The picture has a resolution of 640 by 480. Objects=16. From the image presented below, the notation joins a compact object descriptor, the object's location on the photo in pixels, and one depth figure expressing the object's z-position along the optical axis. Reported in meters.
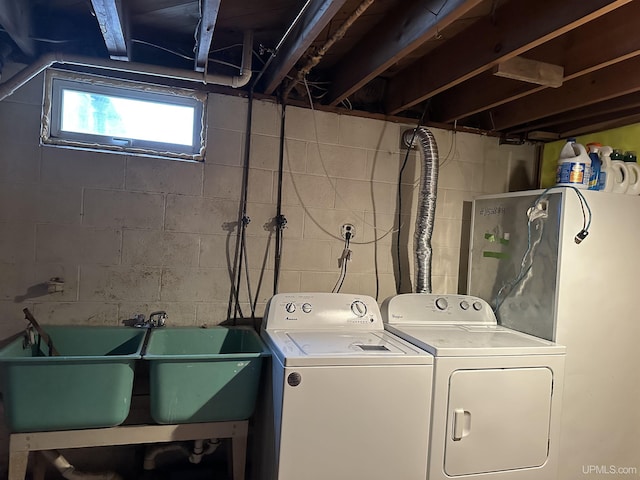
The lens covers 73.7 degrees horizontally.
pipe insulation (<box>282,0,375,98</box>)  1.44
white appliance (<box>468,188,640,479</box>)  1.97
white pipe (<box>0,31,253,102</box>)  1.83
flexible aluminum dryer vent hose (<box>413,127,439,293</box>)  2.36
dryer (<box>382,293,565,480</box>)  1.70
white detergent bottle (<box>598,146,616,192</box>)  2.10
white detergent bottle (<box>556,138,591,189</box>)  2.05
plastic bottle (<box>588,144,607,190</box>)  2.10
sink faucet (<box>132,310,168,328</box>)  2.09
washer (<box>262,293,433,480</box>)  1.57
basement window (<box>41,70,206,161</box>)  2.04
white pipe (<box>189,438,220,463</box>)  1.94
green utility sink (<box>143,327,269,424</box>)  1.70
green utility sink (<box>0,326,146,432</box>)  1.58
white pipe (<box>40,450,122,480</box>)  1.78
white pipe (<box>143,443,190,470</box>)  2.01
